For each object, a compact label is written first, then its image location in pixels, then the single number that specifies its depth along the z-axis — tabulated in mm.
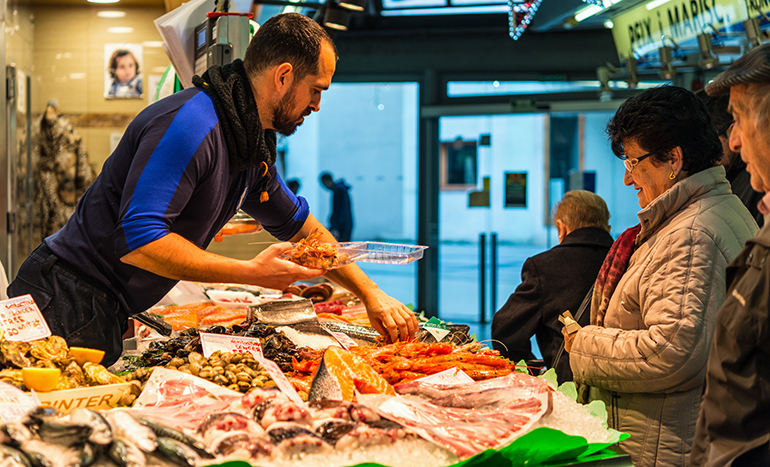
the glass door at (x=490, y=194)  7762
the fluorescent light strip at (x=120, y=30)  5645
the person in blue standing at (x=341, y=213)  9086
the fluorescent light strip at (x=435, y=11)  8586
